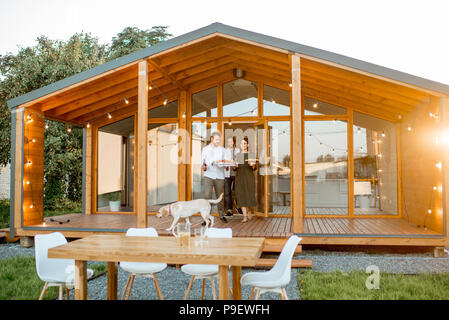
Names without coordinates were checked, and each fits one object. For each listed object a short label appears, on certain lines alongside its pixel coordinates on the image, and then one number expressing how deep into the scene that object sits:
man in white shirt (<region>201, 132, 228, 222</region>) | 6.04
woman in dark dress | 6.62
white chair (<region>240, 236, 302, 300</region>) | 2.73
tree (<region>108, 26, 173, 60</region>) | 21.25
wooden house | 5.23
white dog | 4.84
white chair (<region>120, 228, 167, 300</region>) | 3.24
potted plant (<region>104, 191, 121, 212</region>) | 8.11
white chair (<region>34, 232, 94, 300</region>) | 2.97
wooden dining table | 2.36
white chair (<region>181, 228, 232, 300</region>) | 3.18
